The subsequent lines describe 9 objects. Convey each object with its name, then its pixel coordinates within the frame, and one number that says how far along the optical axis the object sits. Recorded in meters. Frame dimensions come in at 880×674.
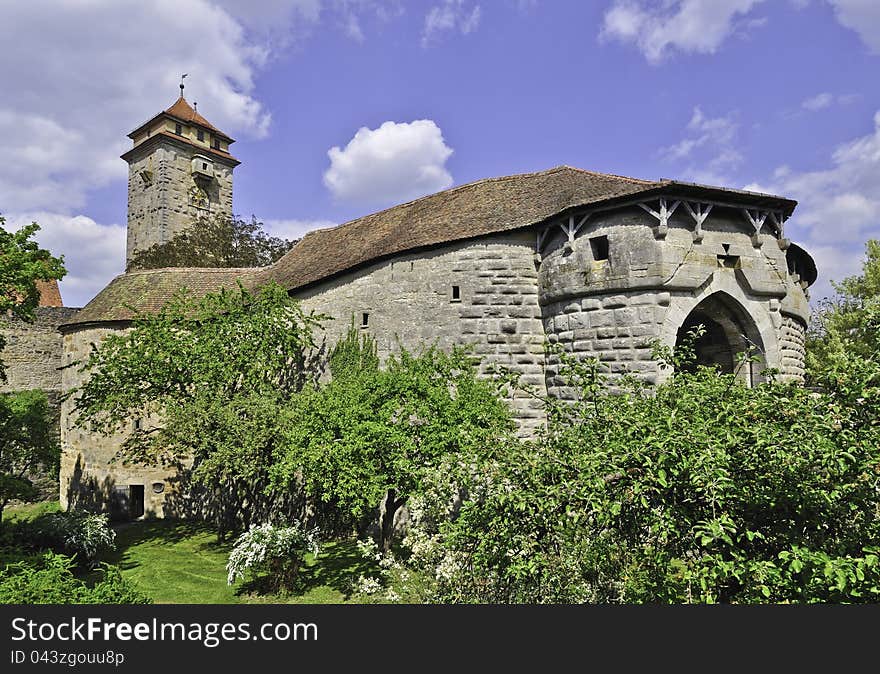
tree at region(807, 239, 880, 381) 21.52
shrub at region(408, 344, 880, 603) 4.27
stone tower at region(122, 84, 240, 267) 35.62
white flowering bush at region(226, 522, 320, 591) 11.09
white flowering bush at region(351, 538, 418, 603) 7.96
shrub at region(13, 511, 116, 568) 13.45
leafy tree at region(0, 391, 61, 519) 13.45
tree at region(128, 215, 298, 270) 29.81
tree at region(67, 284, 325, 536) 13.82
